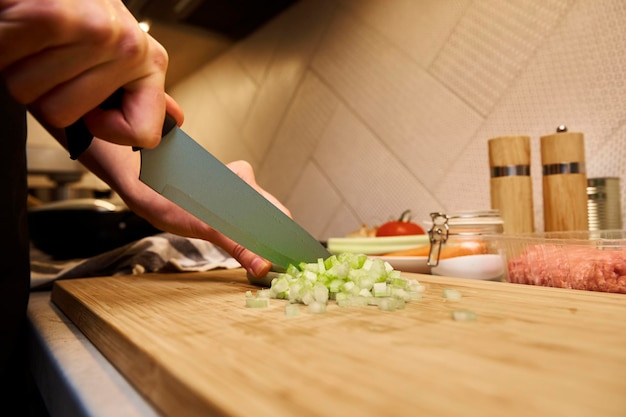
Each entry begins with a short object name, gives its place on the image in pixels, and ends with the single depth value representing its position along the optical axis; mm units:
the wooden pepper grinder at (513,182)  1004
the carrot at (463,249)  855
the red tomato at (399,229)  1204
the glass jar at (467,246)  828
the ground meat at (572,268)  624
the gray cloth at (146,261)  1000
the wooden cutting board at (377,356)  273
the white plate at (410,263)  918
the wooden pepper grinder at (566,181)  913
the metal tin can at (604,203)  926
